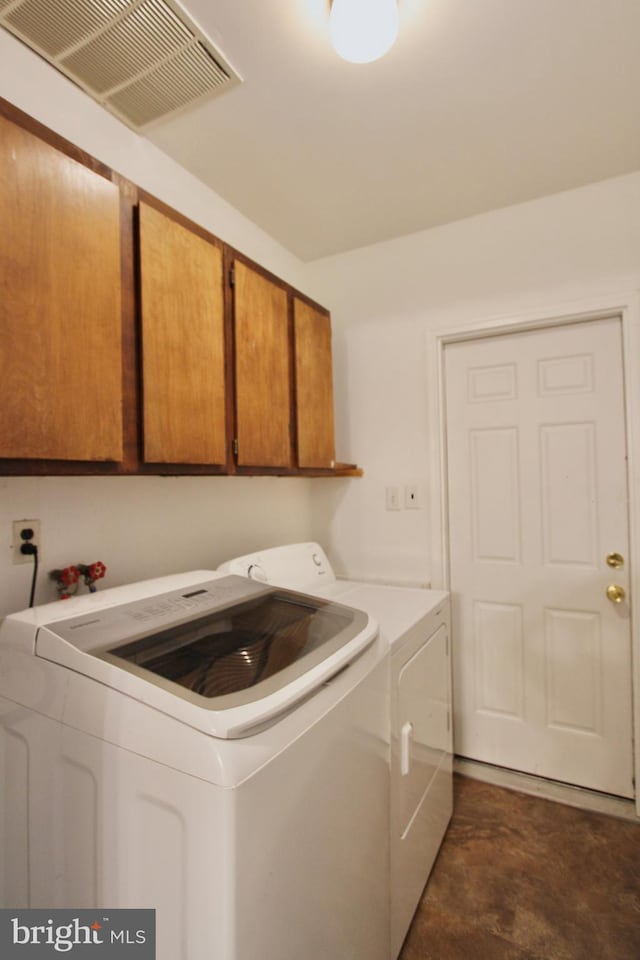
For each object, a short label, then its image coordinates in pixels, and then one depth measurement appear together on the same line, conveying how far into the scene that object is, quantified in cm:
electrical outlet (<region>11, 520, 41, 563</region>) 119
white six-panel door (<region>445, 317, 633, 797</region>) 190
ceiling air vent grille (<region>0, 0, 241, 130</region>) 116
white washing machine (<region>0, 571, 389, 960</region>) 70
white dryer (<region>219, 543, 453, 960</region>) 130
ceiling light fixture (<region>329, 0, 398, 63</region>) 110
